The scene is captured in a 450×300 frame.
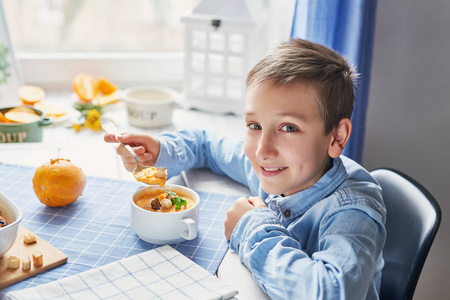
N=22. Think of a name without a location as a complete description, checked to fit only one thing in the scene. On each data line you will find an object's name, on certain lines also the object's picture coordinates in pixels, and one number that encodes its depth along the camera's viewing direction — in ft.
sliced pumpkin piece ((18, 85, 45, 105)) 4.90
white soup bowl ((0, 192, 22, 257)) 2.31
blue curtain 4.09
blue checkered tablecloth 2.56
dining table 2.55
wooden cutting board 2.31
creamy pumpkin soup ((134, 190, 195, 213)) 2.75
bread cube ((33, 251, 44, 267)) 2.40
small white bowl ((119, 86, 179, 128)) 4.82
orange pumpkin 2.97
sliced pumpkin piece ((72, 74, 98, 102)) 5.25
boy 2.32
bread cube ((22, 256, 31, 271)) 2.36
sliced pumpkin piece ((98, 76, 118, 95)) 5.49
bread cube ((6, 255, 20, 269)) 2.36
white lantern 5.00
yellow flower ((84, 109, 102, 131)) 4.79
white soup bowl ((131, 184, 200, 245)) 2.64
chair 2.79
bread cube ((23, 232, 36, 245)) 2.58
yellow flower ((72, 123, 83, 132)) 4.74
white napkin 2.21
